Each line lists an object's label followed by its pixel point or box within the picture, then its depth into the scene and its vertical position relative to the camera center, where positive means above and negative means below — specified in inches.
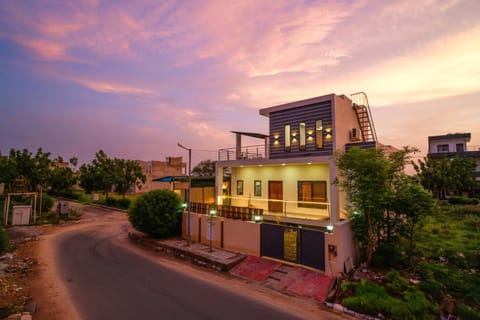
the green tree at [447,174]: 1007.6 +37.7
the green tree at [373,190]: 371.2 -13.3
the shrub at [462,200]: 978.1 -79.9
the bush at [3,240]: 409.3 -112.2
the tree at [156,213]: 554.6 -81.1
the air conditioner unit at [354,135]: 634.8 +131.7
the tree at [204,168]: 1942.2 +113.8
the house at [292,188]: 386.9 -18.3
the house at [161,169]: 1776.6 +102.5
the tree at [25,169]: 875.4 +44.9
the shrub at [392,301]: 255.6 -143.9
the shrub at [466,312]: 260.5 -152.5
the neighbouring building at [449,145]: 1320.7 +244.5
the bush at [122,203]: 1087.5 -110.4
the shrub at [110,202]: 1129.9 -109.3
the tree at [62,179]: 1200.8 +5.8
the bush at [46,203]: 945.5 -97.1
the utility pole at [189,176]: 503.0 +11.1
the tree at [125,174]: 1082.1 +31.7
